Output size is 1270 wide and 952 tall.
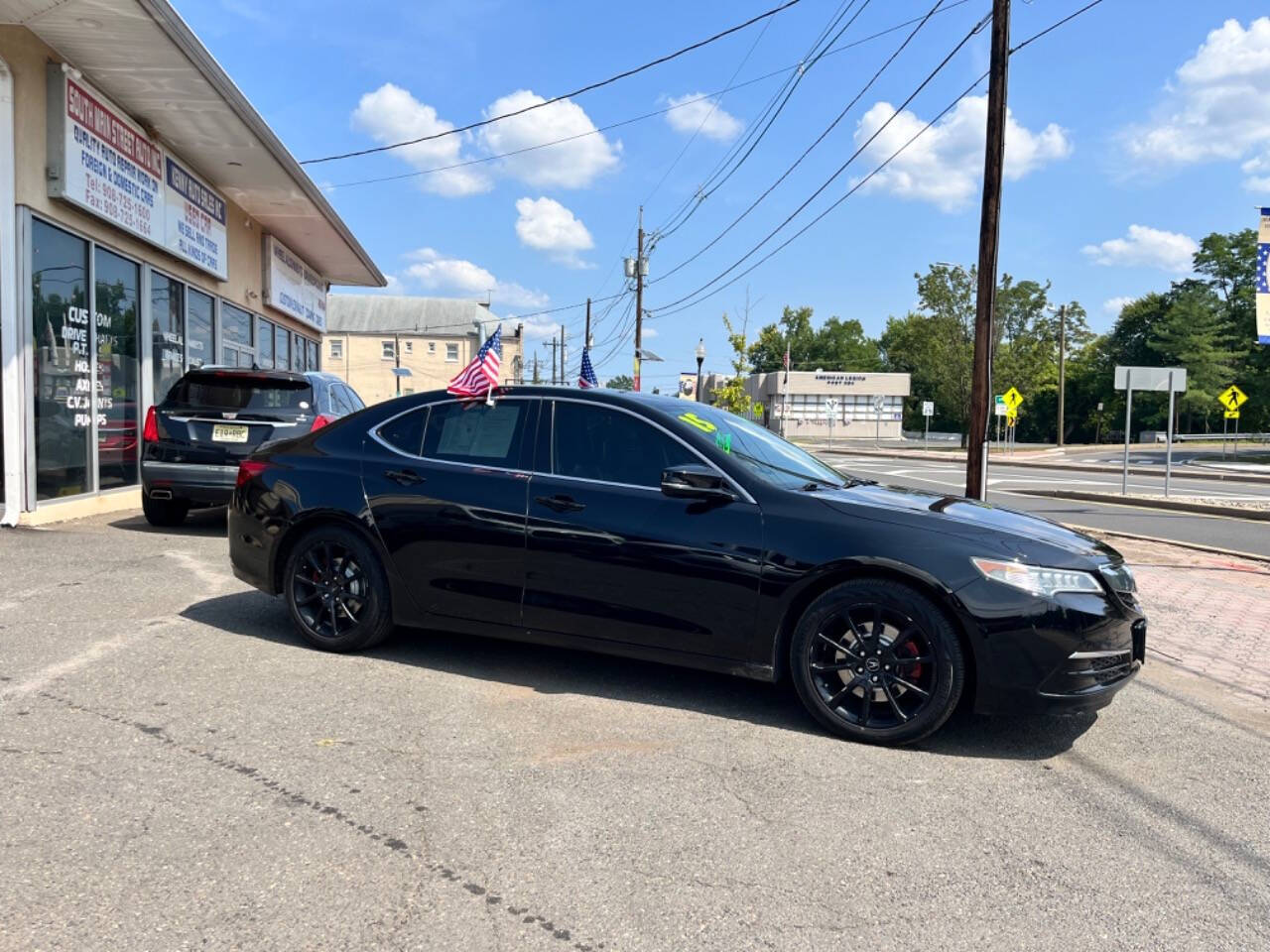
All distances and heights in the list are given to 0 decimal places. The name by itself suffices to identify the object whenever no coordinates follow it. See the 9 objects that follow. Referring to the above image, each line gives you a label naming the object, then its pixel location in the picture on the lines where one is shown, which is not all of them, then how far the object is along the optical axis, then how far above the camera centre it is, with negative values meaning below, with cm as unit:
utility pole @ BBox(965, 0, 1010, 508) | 1050 +263
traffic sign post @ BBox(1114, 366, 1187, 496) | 1742 +120
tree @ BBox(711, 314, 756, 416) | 3272 +165
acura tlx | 371 -61
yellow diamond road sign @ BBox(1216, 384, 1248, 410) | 3062 +151
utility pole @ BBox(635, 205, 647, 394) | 3834 +586
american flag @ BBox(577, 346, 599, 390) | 872 +57
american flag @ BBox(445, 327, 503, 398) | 493 +26
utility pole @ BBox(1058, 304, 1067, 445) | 5322 +514
